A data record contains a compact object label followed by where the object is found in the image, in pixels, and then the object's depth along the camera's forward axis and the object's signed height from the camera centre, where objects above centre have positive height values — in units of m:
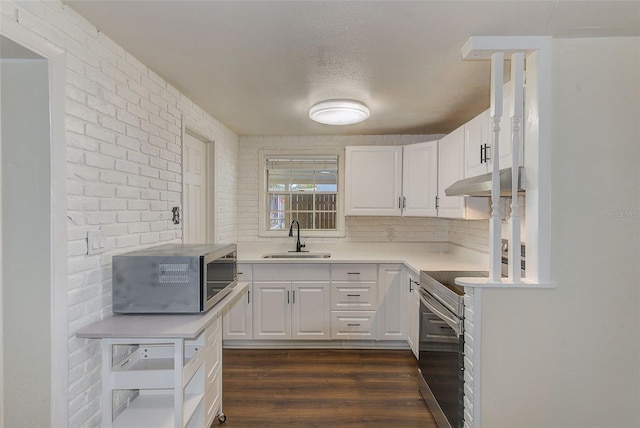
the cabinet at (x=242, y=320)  3.11 -1.08
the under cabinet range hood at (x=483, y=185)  1.65 +0.14
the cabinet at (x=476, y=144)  2.21 +0.49
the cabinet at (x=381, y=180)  3.34 +0.32
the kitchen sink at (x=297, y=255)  3.44 -0.50
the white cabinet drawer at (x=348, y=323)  3.11 -1.10
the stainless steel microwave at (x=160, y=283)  1.53 -0.36
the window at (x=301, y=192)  3.82 +0.21
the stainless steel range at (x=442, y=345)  1.71 -0.82
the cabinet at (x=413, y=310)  2.72 -0.88
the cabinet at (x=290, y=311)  3.10 -0.98
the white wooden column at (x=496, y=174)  1.58 +0.18
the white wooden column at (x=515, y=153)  1.56 +0.28
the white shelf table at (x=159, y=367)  1.38 -0.78
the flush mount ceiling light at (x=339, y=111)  2.38 +0.75
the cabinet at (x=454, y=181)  2.54 +0.27
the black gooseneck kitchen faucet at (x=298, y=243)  3.66 -0.39
